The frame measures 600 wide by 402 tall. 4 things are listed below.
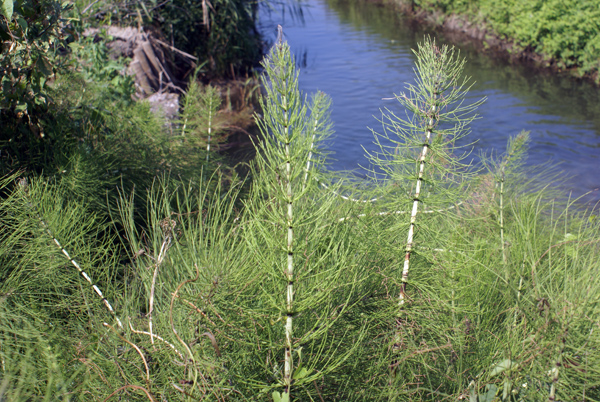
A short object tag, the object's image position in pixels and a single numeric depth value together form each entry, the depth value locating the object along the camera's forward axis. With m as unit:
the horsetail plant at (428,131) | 1.84
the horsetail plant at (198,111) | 4.50
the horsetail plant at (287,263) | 1.47
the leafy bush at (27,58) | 3.00
